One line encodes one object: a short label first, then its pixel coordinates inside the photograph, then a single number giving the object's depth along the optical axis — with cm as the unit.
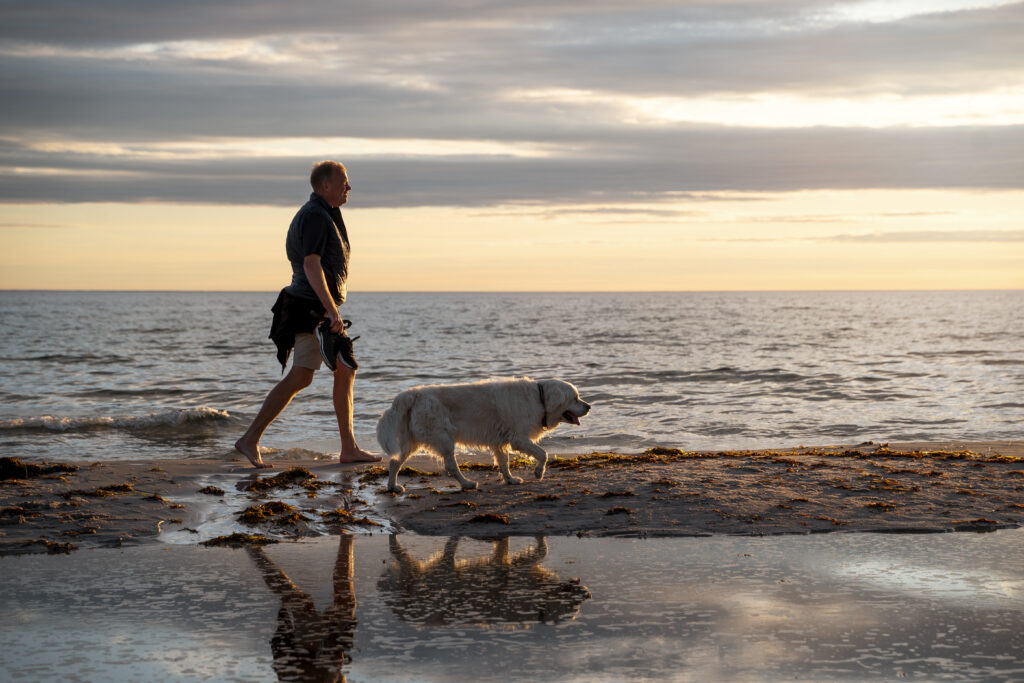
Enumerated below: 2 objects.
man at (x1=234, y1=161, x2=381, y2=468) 791
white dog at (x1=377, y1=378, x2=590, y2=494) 732
